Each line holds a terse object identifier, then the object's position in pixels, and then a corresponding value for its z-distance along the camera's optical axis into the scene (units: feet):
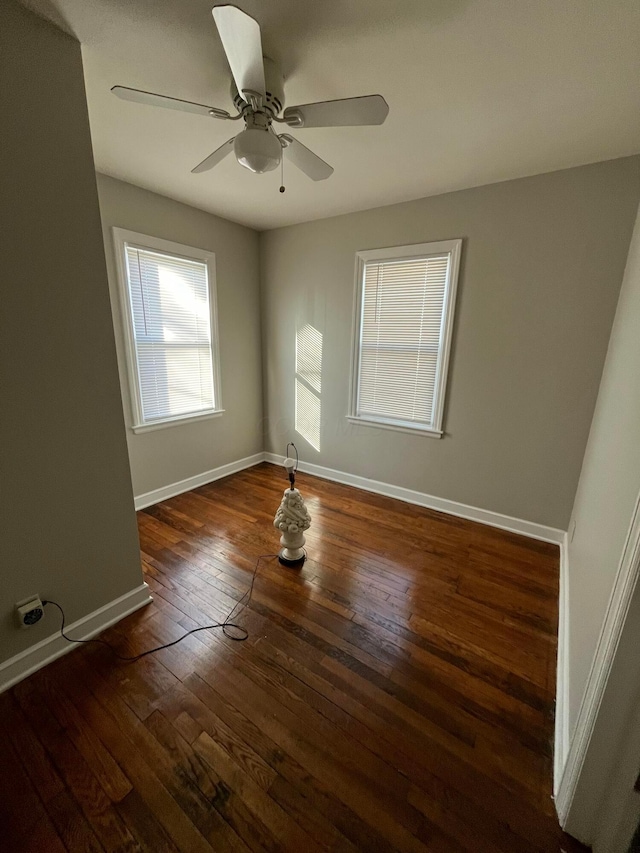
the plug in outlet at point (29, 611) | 4.60
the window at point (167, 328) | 8.73
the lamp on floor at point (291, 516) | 6.81
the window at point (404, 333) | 8.87
